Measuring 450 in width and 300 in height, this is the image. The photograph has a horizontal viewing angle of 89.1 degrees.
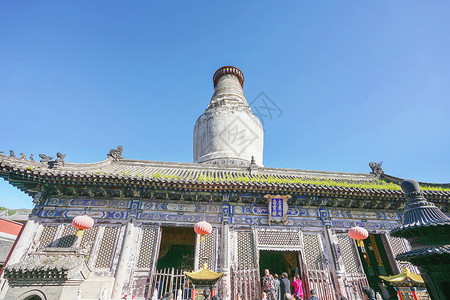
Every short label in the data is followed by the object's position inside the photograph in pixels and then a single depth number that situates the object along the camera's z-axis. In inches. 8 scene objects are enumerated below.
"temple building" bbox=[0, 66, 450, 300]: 305.1
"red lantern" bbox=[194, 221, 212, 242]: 308.8
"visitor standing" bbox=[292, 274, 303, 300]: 302.4
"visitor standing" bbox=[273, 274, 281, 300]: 286.4
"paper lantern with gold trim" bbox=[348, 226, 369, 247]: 313.3
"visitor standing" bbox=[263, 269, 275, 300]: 276.0
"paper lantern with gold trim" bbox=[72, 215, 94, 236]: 298.3
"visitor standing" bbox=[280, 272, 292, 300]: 290.8
